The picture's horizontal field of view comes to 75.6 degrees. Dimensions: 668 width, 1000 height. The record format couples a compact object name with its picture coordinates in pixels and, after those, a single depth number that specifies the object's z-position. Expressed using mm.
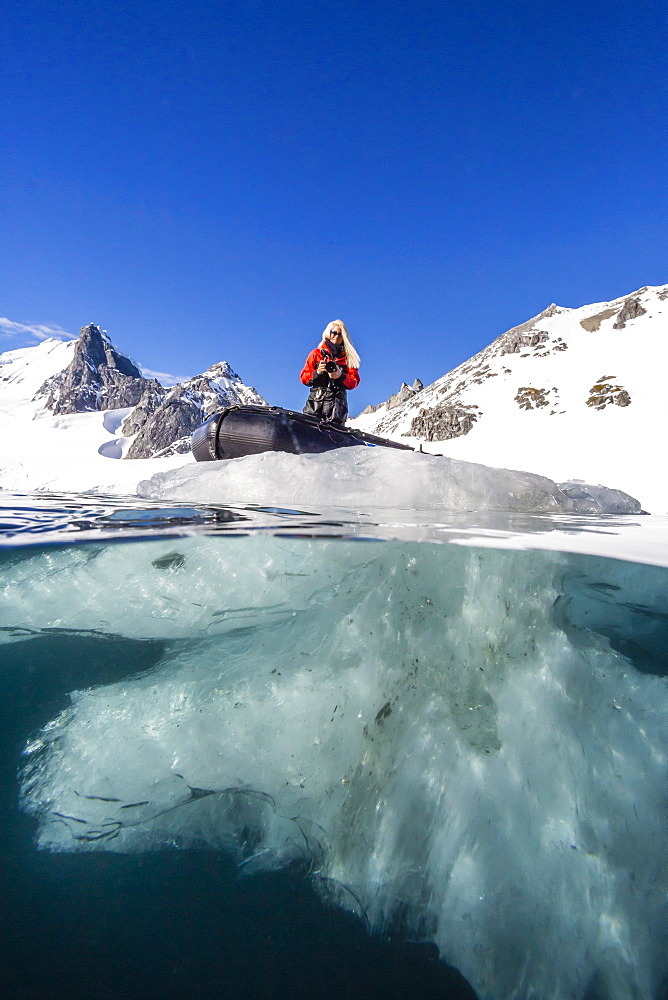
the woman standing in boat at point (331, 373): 7418
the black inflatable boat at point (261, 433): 6676
